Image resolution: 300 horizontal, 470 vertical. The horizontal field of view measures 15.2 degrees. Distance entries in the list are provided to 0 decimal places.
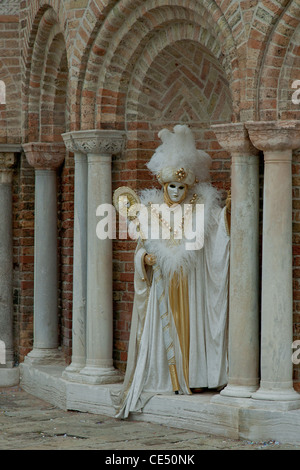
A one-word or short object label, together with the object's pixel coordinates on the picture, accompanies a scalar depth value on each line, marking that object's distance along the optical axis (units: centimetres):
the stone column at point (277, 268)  809
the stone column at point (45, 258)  1094
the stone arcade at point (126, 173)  810
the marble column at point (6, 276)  1124
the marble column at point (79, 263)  995
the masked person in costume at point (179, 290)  904
